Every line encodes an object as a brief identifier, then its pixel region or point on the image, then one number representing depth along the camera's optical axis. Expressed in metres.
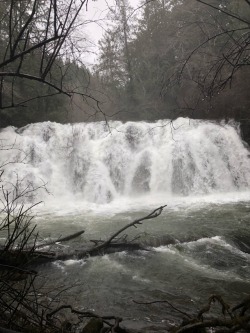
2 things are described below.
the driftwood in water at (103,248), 5.72
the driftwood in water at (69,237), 5.82
